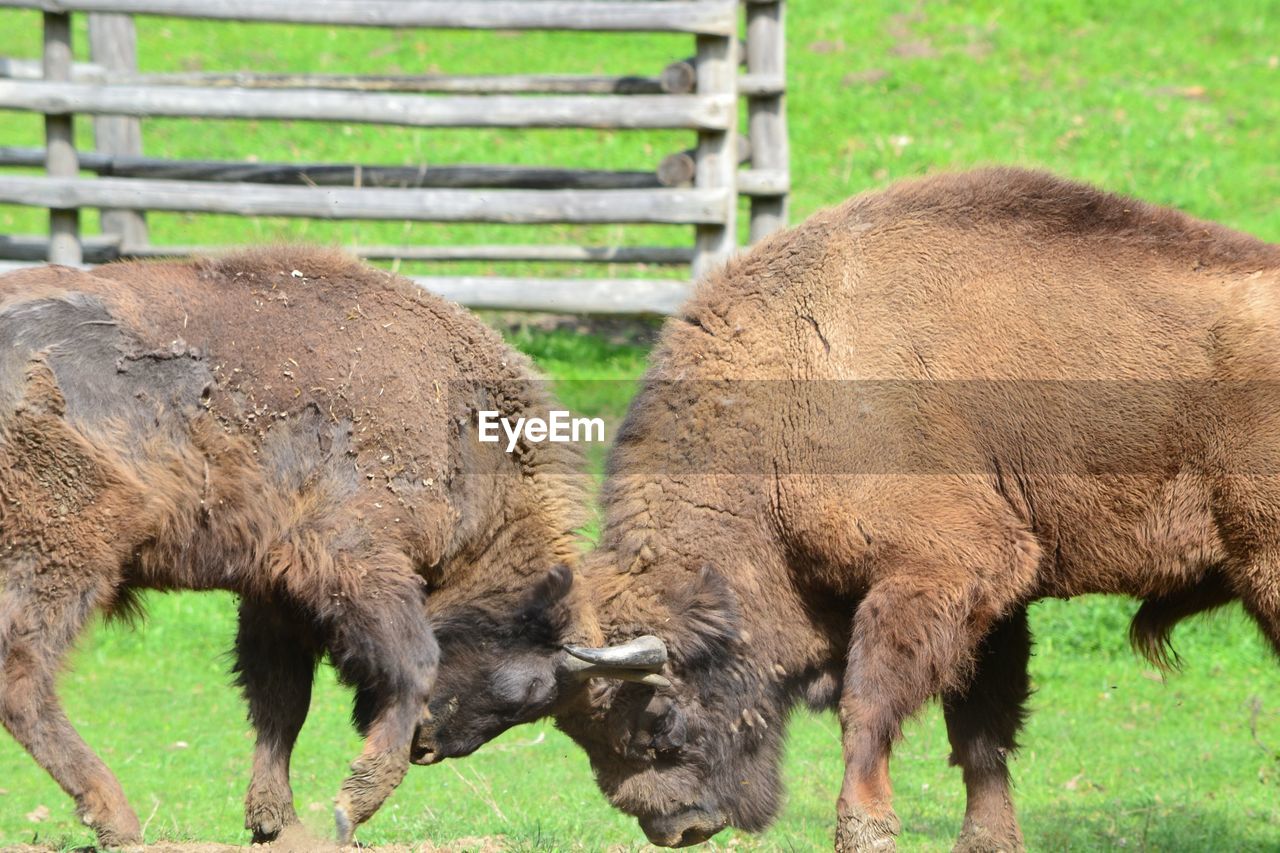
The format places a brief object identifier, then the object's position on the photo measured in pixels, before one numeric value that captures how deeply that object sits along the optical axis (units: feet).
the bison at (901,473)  17.43
